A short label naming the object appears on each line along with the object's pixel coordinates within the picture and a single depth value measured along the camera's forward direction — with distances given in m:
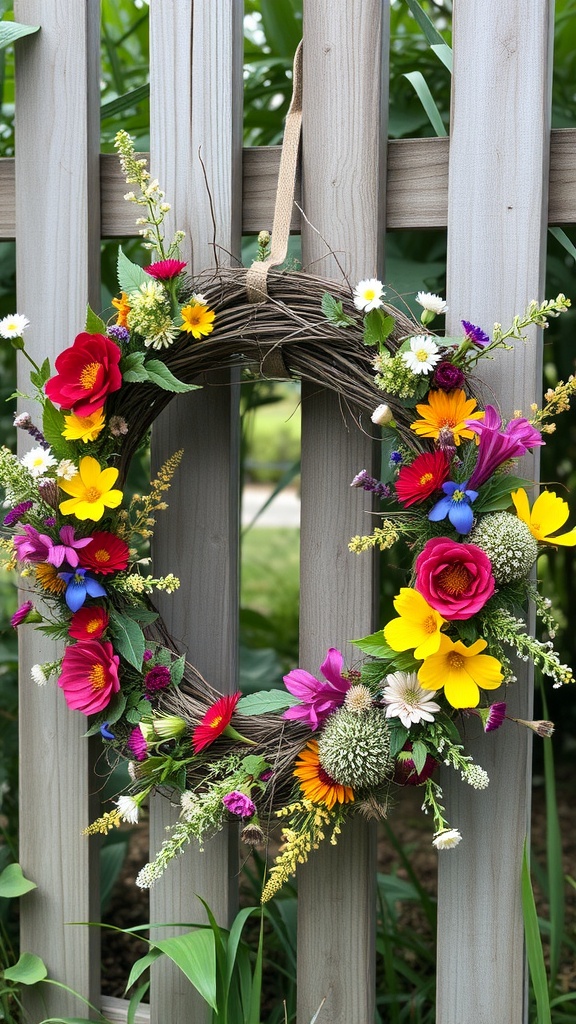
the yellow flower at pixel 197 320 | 1.14
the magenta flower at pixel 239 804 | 1.06
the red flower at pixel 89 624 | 1.20
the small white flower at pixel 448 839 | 0.98
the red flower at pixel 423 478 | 1.05
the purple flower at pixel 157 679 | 1.18
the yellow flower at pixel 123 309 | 1.19
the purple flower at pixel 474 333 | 1.06
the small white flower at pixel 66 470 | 1.16
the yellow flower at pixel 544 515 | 1.05
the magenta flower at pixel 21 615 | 1.22
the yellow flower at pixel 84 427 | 1.17
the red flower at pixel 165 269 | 1.14
